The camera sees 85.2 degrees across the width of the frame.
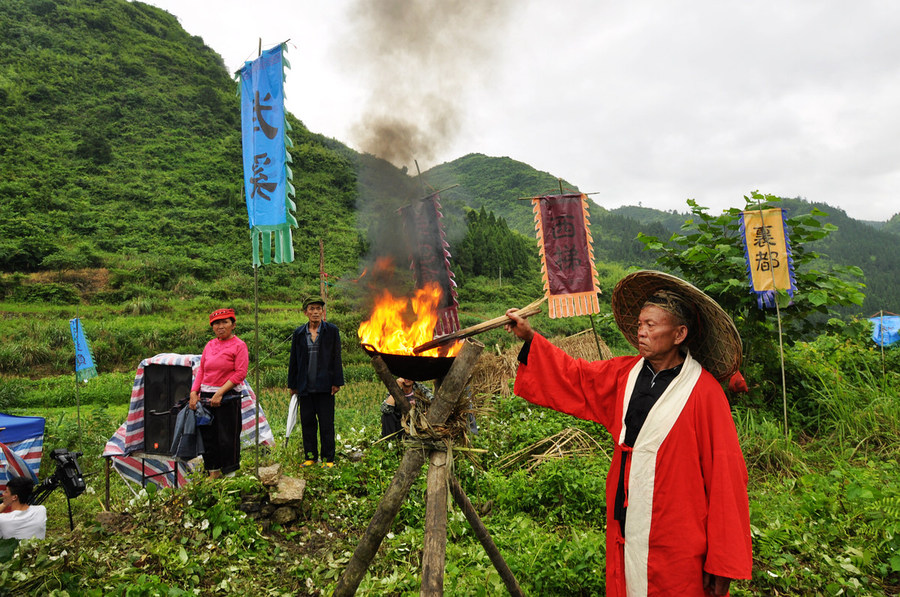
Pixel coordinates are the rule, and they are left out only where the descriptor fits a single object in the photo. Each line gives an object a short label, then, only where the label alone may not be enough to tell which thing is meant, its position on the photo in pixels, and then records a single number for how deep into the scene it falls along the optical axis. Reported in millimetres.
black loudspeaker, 6023
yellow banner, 6496
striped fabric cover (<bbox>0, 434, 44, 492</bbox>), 5559
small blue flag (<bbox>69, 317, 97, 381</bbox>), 8755
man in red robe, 2297
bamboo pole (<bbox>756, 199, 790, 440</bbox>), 6298
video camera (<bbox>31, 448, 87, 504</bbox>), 4844
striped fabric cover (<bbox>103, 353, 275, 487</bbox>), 5988
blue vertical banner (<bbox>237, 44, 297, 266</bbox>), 5145
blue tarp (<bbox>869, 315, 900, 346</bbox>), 9352
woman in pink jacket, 5484
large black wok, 2674
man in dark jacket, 5707
